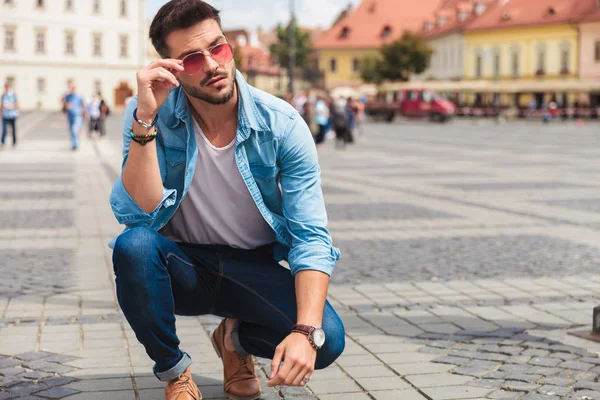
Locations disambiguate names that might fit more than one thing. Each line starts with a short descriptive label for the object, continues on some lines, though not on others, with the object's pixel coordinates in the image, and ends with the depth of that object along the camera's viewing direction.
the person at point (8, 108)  23.66
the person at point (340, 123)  26.86
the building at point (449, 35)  79.81
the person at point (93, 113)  30.84
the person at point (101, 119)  31.11
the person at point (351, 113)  26.97
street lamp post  47.94
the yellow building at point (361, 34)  99.69
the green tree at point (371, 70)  81.62
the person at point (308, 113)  28.16
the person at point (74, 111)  24.05
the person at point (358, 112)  35.96
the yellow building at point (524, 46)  68.94
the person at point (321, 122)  27.78
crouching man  3.30
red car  53.72
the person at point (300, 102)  33.02
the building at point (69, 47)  77.94
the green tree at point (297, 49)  121.25
